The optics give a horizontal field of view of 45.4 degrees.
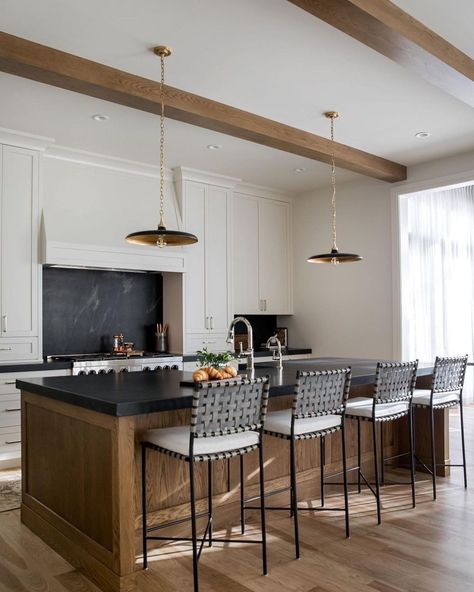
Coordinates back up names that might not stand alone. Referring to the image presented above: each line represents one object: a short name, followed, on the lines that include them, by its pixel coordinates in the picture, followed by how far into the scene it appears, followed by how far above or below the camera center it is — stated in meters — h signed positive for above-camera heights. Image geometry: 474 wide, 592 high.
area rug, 3.80 -1.21
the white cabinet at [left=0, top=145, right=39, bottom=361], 4.96 +0.65
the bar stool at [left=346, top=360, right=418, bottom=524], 3.56 -0.50
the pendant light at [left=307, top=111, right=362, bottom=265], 4.62 +0.53
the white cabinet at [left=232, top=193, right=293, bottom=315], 6.98 +0.84
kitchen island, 2.64 -0.78
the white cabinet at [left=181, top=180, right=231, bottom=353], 6.27 +0.63
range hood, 5.29 +1.10
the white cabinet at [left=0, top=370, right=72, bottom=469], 4.79 -0.81
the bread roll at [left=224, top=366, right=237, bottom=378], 3.27 -0.28
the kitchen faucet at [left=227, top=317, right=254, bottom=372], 3.85 -0.19
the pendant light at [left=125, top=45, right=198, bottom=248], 3.51 +0.55
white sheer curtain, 7.95 +0.65
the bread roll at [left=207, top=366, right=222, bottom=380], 3.14 -0.28
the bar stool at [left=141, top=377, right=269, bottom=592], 2.54 -0.51
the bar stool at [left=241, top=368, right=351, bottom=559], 3.00 -0.50
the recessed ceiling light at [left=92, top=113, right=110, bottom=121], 4.59 +1.69
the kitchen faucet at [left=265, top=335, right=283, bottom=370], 4.16 -0.19
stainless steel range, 5.21 -0.37
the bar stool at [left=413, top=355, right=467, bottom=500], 4.04 -0.51
